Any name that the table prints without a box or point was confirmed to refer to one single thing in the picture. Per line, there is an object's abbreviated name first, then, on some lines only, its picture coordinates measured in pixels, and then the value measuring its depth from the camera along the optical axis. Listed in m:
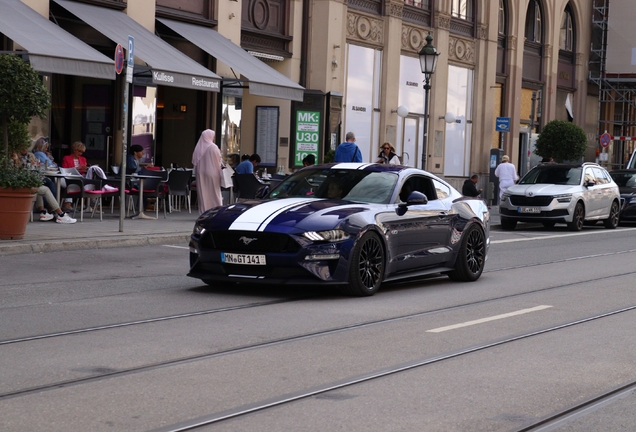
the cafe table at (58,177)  19.45
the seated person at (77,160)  21.91
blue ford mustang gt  10.86
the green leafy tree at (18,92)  15.82
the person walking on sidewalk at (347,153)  21.80
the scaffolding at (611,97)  50.62
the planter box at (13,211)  15.56
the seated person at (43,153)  20.61
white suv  25.70
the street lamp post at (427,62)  25.83
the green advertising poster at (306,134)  30.42
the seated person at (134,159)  22.67
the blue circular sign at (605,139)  44.38
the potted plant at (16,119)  15.59
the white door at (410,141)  35.88
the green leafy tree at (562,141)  42.47
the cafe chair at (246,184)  22.75
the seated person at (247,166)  23.95
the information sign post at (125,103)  17.50
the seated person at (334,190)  12.15
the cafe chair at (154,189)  21.89
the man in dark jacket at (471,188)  27.80
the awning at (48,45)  19.45
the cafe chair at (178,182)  22.48
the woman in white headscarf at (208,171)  20.09
